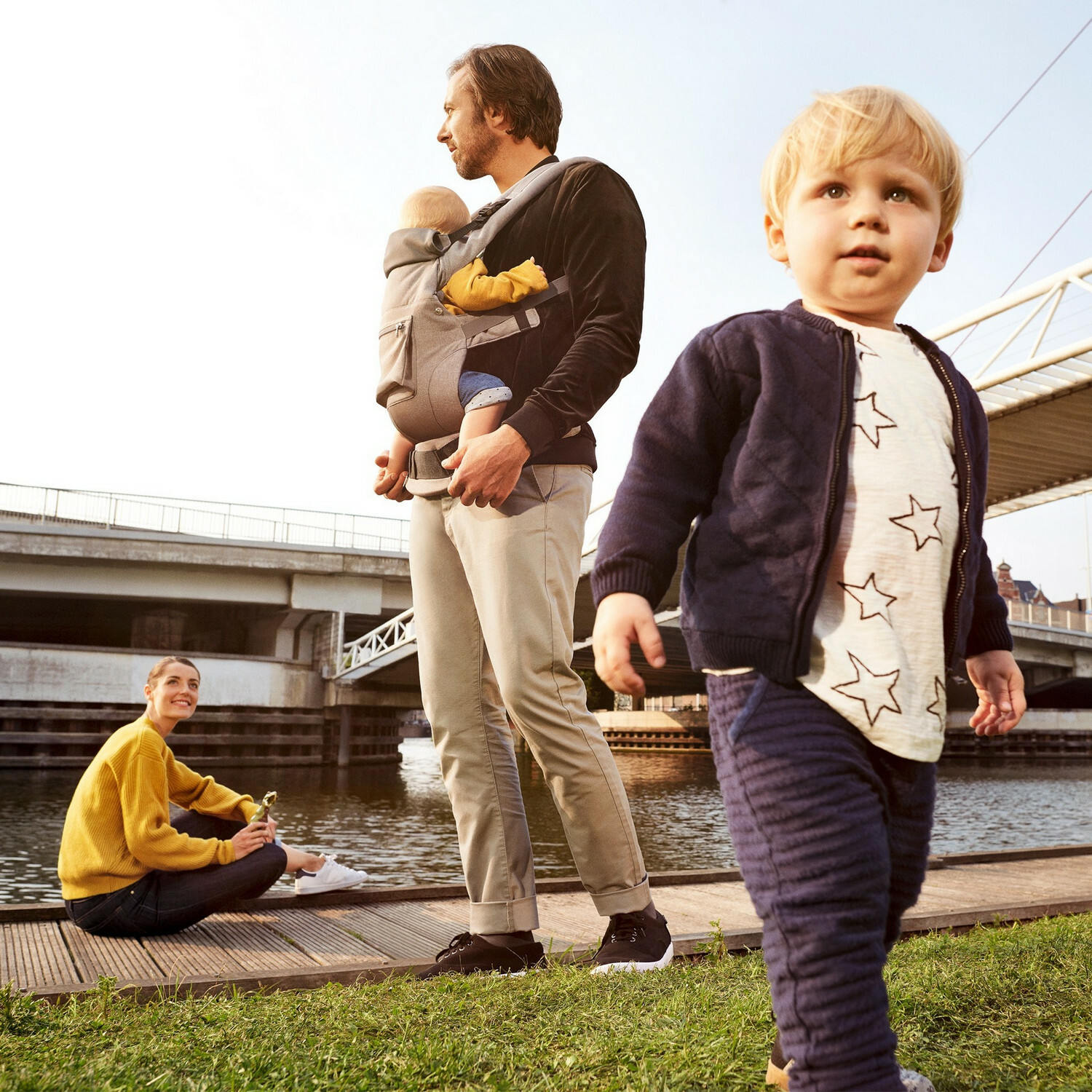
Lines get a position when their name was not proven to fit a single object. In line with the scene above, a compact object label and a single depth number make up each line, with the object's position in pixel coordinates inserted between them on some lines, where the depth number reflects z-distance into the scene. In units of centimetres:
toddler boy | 122
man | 238
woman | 316
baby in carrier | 237
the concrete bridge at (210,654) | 2089
